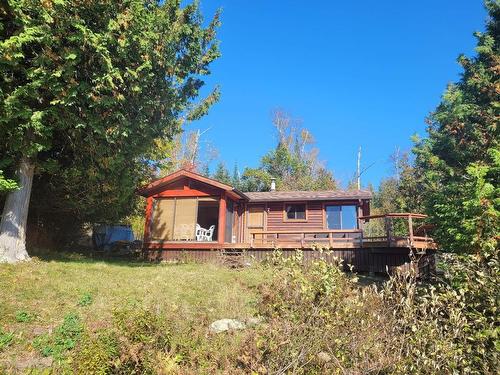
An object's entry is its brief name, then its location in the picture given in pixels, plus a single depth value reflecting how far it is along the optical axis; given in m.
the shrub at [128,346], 5.12
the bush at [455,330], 4.23
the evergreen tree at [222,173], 41.34
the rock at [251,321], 5.81
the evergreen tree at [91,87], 9.86
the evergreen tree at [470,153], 6.43
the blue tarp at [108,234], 20.81
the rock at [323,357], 4.70
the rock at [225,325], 7.09
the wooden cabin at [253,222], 15.42
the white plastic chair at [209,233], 18.44
